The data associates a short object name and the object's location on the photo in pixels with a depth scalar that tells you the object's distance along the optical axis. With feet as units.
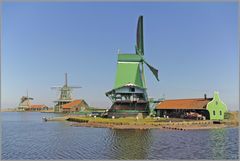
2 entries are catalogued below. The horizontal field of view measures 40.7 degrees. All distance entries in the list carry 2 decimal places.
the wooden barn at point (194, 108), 98.94
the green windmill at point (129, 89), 107.55
